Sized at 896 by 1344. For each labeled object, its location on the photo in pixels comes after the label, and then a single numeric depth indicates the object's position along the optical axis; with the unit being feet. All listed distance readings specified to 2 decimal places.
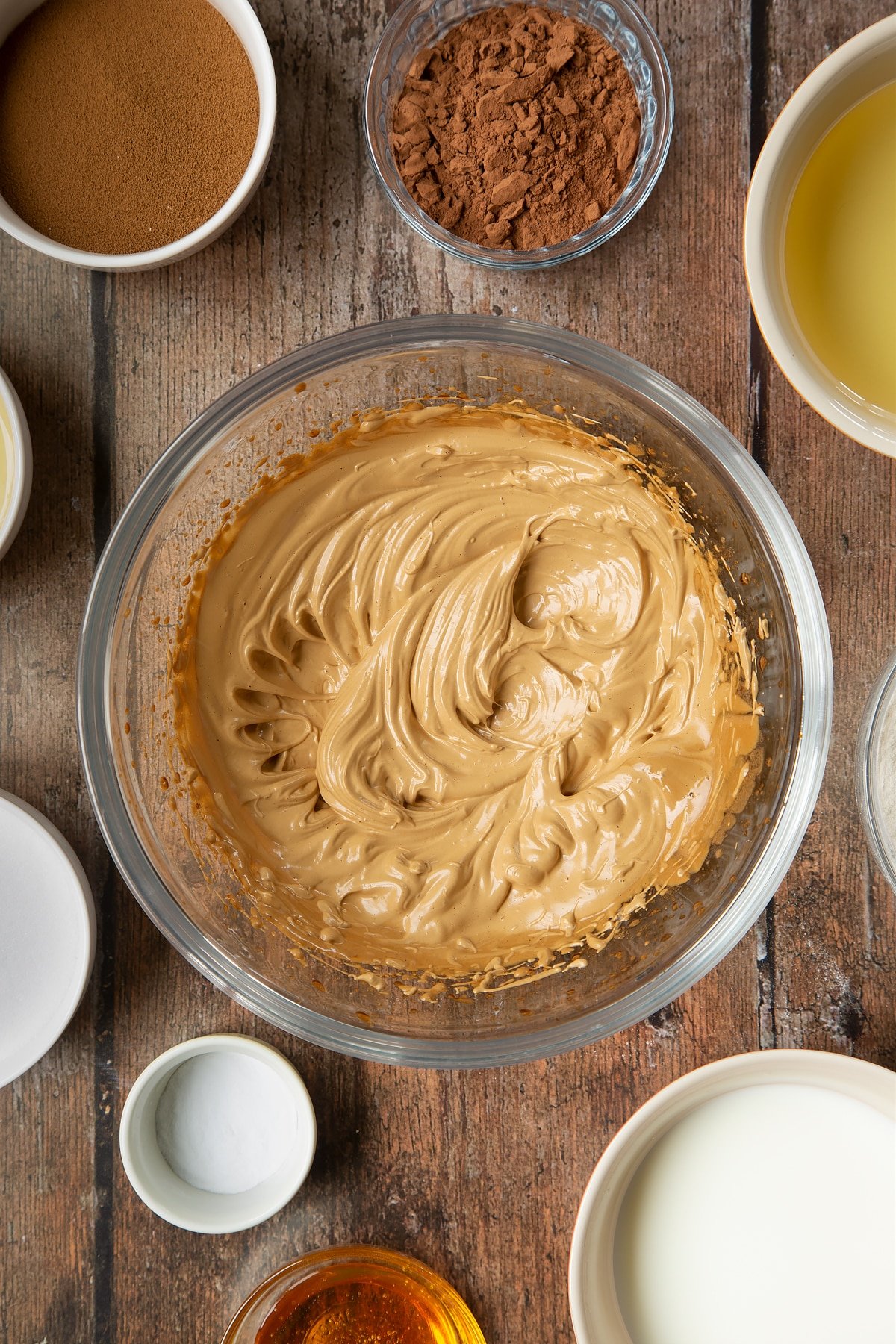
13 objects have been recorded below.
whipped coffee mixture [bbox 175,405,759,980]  2.89
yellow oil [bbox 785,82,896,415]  2.81
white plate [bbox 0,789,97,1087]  2.93
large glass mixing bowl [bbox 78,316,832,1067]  2.83
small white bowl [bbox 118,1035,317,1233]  2.90
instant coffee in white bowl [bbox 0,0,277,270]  2.84
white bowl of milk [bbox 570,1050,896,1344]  2.87
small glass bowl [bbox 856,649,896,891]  2.90
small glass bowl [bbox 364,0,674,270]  2.87
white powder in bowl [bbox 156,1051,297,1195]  2.94
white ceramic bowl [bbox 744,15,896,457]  2.74
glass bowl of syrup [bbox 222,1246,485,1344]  2.93
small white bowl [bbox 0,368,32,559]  2.88
